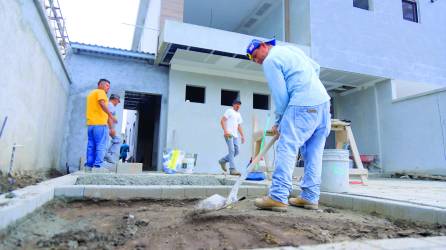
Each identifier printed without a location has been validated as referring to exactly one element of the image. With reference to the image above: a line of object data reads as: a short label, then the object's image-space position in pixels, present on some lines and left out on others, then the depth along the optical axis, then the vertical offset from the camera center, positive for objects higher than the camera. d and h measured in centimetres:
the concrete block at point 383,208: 243 -32
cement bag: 776 +5
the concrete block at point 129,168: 636 -13
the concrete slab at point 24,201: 166 -27
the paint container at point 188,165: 820 -5
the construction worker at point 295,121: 266 +41
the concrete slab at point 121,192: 300 -30
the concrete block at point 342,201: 290 -33
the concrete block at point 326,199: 319 -34
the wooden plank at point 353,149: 506 +29
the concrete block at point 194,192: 336 -31
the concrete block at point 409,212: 213 -31
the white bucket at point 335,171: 358 -5
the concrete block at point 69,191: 285 -28
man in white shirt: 701 +83
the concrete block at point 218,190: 351 -30
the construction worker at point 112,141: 647 +46
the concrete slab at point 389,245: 143 -36
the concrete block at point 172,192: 329 -31
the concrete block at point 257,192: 369 -32
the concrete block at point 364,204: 263 -32
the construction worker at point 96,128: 589 +62
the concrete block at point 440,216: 203 -31
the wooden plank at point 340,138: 520 +48
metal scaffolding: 665 +317
